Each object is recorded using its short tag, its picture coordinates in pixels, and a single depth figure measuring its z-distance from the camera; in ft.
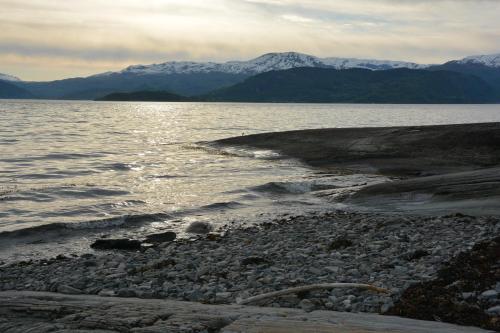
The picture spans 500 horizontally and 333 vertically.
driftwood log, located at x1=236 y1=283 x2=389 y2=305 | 36.11
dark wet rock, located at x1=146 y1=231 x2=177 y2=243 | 66.80
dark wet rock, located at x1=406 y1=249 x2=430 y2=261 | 46.44
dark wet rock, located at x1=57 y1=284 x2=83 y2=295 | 40.51
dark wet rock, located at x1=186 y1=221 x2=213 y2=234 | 73.41
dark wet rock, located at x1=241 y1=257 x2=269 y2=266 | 48.20
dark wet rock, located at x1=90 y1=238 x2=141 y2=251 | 62.44
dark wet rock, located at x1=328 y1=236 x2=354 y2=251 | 53.26
